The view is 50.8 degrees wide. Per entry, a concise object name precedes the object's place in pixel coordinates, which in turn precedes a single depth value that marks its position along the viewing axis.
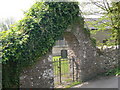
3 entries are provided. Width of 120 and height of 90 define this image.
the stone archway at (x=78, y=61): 4.11
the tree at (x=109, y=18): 8.18
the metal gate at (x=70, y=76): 5.67
